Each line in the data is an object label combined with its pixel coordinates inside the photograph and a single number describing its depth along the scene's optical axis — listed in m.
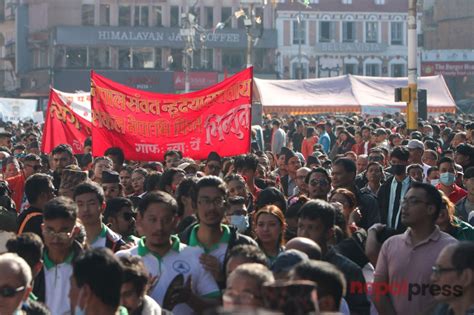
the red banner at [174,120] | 14.73
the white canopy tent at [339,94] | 31.95
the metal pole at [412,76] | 20.38
